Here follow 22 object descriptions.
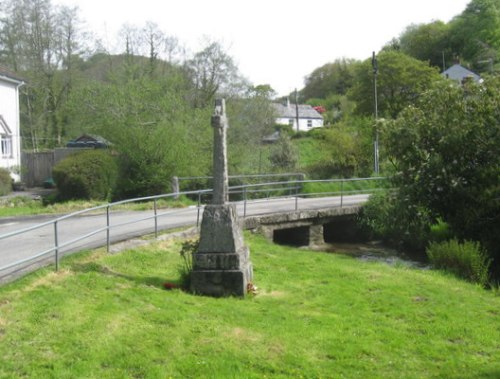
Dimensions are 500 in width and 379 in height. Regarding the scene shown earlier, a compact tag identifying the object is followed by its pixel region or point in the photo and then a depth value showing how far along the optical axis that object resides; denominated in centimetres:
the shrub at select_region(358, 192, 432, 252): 1725
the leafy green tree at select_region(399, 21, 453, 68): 6981
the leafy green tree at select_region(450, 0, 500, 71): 6328
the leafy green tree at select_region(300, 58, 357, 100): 8138
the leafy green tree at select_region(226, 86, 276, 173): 3158
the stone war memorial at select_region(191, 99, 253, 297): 961
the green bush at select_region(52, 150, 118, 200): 2350
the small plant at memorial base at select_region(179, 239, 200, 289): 990
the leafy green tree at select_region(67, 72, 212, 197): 2508
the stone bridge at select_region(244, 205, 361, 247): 1680
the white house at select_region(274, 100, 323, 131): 7825
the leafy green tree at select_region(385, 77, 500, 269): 1595
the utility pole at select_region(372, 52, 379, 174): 3150
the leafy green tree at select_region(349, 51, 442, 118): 4553
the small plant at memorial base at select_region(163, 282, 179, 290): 955
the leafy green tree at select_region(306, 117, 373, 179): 3731
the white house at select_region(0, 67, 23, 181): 3161
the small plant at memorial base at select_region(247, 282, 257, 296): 980
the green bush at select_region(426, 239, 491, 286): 1368
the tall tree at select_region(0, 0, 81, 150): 3934
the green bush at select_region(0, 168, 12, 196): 2744
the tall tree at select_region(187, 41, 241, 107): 4006
